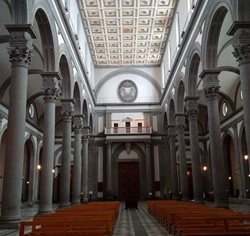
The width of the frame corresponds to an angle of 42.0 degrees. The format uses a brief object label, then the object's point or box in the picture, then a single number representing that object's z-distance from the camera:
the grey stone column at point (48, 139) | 14.05
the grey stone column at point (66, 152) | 17.97
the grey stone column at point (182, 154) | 22.30
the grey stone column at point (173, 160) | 27.16
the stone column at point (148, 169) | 31.28
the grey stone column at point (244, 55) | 11.07
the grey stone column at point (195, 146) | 18.59
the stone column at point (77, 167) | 21.50
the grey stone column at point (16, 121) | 10.02
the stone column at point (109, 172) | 31.12
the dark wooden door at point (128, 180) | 32.34
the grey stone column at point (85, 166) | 26.25
